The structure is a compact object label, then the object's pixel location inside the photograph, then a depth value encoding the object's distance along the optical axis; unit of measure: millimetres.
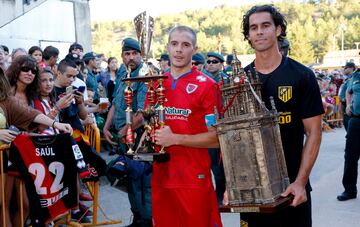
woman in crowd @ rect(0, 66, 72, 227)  5029
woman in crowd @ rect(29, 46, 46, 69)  9094
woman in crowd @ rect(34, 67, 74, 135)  6084
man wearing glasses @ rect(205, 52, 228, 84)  10291
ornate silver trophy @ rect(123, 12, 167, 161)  3791
